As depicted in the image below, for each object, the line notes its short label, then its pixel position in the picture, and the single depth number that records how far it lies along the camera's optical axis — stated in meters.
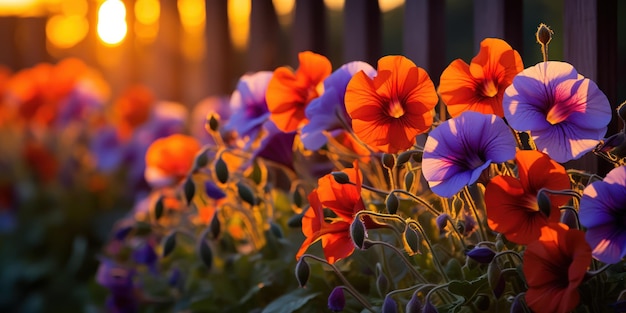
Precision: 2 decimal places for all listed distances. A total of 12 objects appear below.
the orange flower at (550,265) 1.07
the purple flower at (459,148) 1.11
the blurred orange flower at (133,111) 3.68
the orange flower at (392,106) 1.17
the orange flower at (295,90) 1.32
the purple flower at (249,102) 1.42
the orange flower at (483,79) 1.17
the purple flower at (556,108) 1.11
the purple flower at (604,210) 1.06
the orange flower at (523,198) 1.09
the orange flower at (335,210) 1.15
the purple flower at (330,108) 1.25
